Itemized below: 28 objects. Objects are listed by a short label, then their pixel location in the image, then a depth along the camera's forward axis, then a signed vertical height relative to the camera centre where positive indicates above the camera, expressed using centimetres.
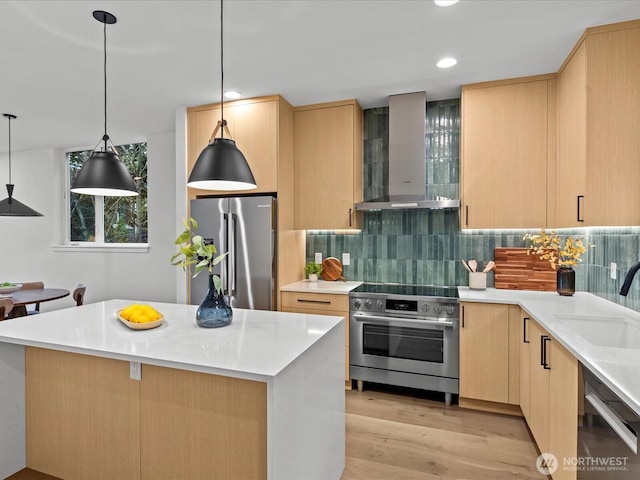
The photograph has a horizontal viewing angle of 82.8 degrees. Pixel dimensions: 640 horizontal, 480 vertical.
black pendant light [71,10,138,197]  200 +36
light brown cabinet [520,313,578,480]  160 -82
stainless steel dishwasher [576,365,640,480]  109 -67
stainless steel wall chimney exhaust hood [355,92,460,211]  321 +75
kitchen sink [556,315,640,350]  183 -49
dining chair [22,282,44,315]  390 -56
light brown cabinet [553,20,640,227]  209 +66
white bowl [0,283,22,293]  348 -51
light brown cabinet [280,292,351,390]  314 -60
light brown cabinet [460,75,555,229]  283 +69
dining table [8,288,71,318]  330 -58
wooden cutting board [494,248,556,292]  300 -29
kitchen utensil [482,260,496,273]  308 -25
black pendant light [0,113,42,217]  368 +30
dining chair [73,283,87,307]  354 -57
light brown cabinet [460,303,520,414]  266 -90
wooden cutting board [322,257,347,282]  366 -34
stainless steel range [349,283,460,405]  287 -83
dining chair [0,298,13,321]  288 -56
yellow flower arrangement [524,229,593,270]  266 -10
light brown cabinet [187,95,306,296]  325 +86
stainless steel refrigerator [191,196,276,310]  316 -8
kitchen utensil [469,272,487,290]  304 -37
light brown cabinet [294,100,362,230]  337 +68
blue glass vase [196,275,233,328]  189 -39
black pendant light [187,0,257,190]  172 +34
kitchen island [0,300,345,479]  143 -73
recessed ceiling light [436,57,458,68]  258 +126
